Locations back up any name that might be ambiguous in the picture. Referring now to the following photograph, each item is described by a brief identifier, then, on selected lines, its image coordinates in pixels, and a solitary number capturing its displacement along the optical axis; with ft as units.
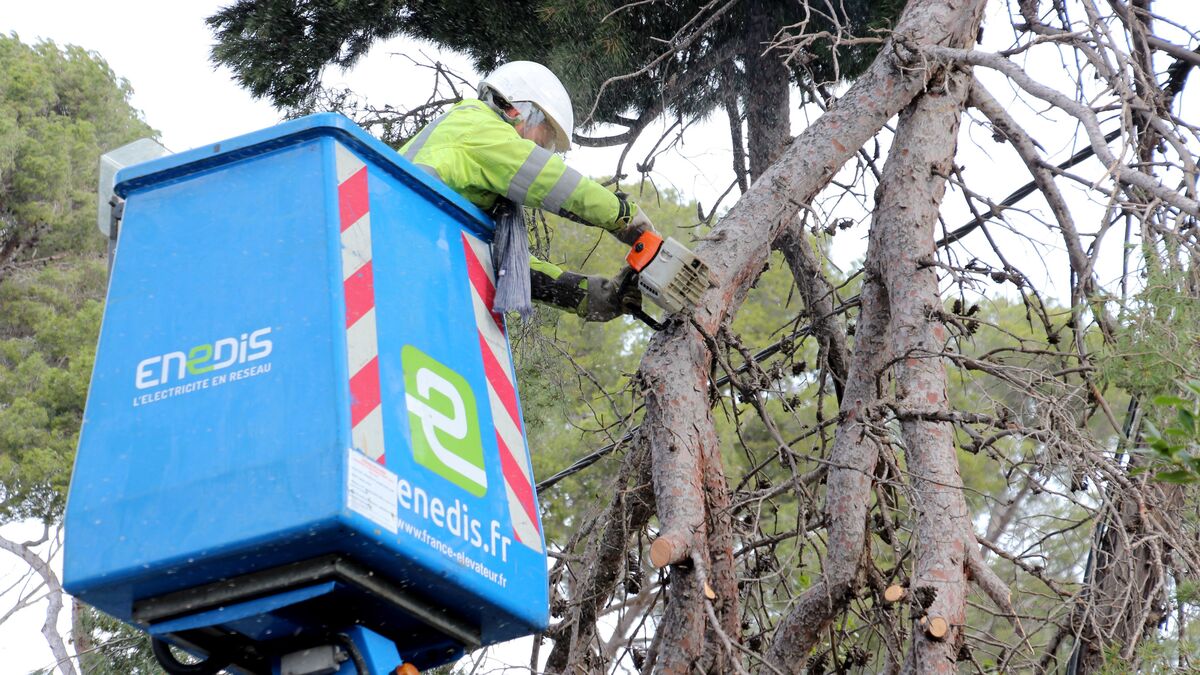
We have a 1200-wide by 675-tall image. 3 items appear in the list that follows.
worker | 23.54
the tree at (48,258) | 83.35
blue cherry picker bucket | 16.60
